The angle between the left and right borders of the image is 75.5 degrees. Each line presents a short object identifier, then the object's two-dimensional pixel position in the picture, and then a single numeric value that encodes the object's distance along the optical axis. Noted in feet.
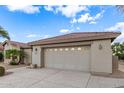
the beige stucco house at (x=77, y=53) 19.14
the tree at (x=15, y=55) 36.73
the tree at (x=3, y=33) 22.54
